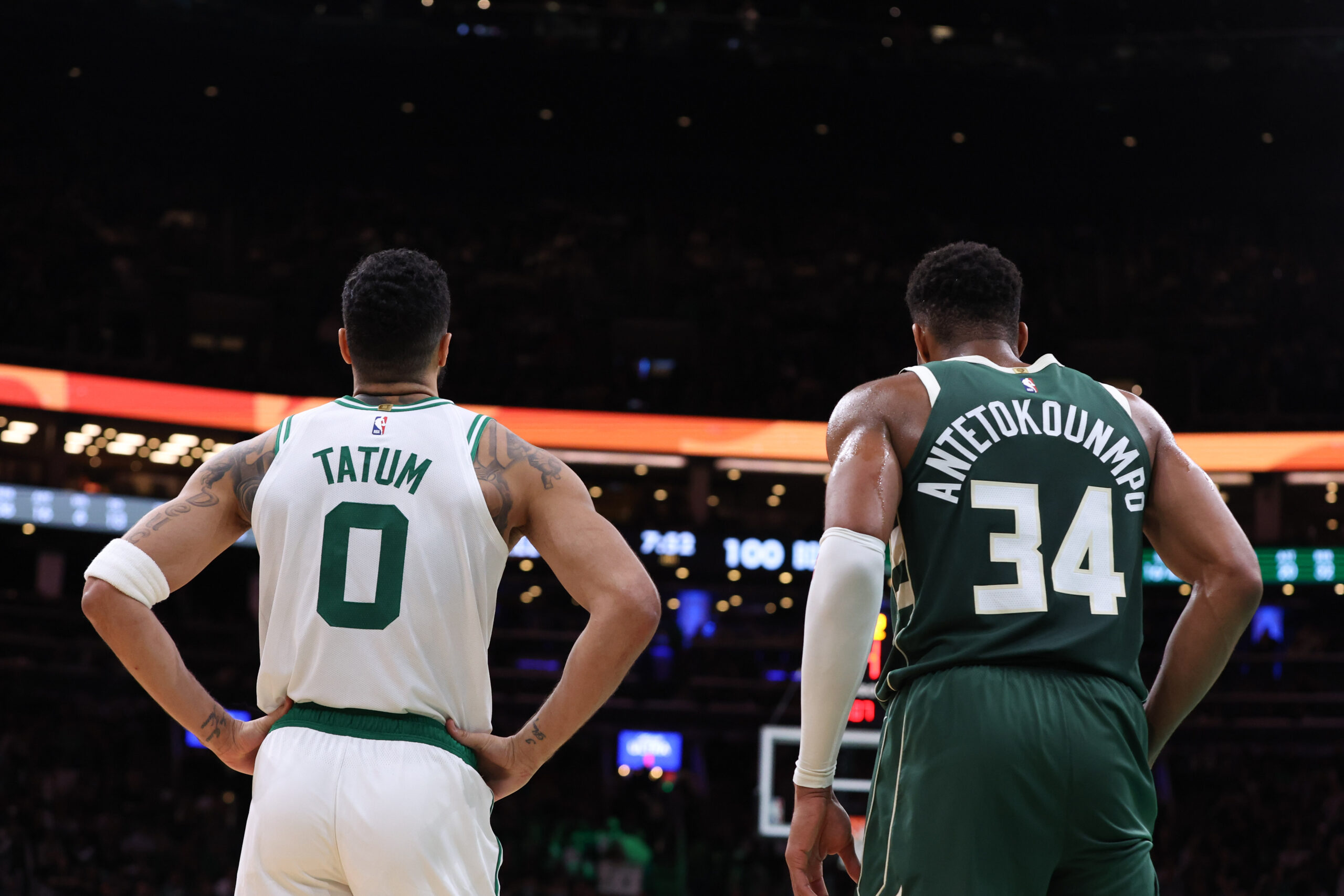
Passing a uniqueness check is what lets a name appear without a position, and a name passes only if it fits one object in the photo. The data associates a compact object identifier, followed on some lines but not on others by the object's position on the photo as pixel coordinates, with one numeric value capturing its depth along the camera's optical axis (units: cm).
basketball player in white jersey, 261
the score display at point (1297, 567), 1878
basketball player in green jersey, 263
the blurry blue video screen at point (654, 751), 1933
